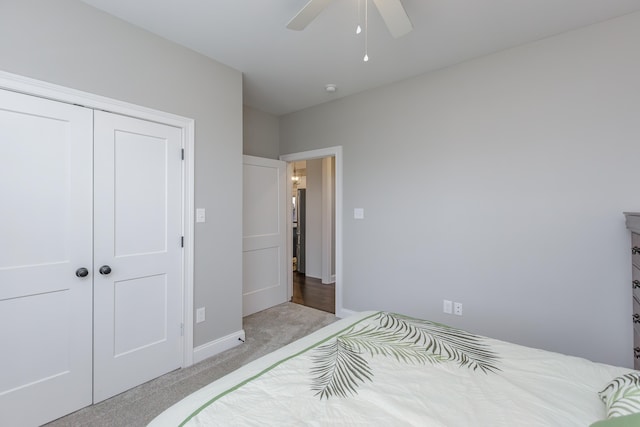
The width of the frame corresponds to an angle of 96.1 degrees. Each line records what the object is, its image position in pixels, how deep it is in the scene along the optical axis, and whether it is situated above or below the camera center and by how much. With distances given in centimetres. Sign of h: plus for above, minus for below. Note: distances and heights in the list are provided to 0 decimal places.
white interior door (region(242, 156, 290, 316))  347 -25
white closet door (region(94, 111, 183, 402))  194 -27
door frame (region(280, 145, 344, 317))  338 -9
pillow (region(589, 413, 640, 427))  65 -48
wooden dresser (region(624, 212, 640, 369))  175 -37
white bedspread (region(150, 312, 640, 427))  86 -61
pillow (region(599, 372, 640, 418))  75 -52
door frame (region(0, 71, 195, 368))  225 +3
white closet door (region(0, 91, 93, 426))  162 -26
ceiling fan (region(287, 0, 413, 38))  147 +108
